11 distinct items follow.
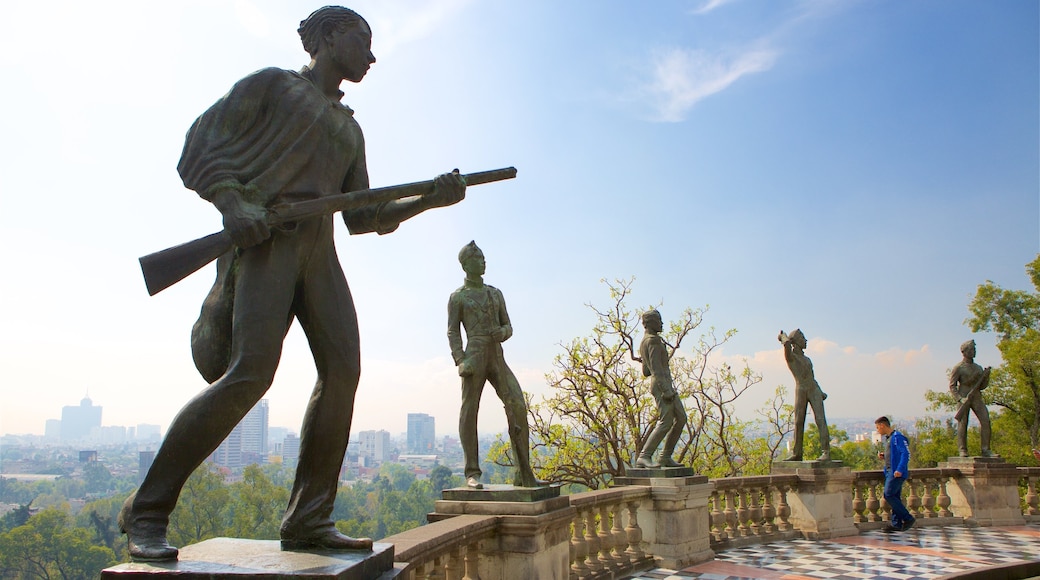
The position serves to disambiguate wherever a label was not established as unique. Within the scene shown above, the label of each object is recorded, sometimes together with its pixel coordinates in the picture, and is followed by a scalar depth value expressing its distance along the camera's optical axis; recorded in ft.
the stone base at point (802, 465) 37.19
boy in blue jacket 38.19
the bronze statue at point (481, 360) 20.75
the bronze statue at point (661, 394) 30.89
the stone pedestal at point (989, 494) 42.75
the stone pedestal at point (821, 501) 36.42
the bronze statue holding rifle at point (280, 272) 8.00
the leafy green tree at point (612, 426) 62.49
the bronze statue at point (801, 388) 38.99
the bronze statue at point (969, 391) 45.09
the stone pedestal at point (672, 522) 28.40
